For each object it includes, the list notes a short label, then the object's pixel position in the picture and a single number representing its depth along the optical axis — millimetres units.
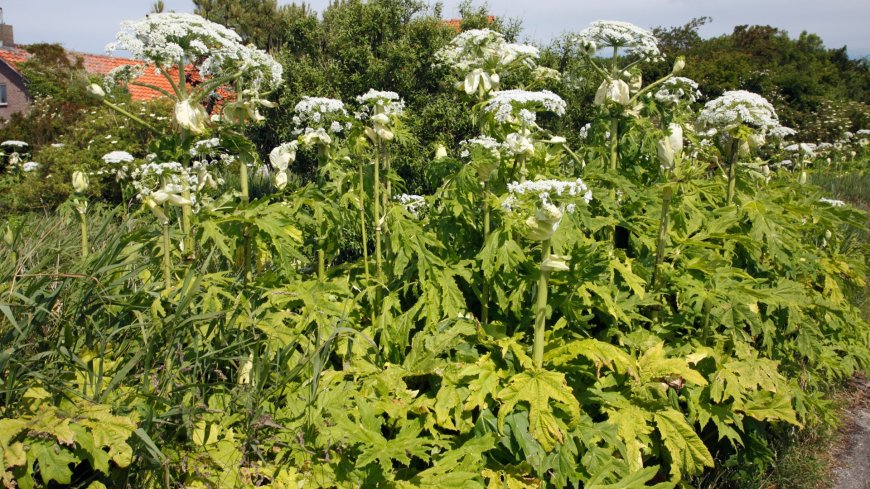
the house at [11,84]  24594
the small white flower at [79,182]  3729
